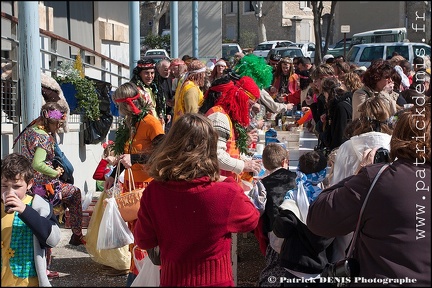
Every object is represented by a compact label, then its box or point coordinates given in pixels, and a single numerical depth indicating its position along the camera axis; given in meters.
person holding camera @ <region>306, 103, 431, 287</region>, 2.64
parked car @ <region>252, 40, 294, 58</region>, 27.81
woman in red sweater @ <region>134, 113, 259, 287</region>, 3.12
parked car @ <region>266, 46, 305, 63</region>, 24.37
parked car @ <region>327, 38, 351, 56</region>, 24.60
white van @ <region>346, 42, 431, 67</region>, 19.38
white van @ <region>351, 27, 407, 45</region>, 19.48
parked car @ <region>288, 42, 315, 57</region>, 27.60
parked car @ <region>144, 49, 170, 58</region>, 27.25
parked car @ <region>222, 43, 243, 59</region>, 24.80
